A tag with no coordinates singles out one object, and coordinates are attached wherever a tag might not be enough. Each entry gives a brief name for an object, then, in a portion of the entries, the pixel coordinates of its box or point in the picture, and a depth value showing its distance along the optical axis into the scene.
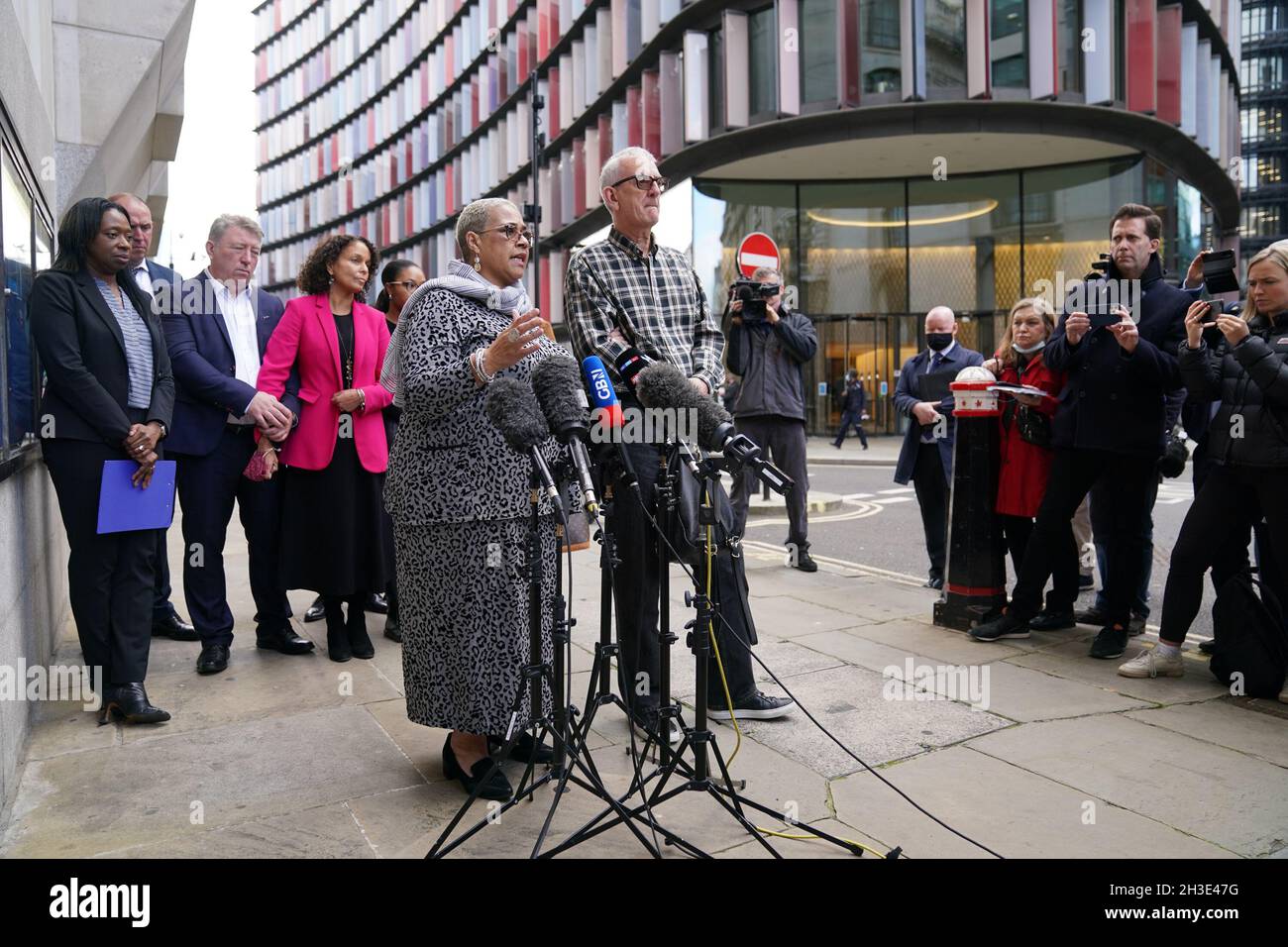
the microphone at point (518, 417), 2.67
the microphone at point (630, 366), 3.10
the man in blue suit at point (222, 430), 4.90
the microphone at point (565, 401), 2.69
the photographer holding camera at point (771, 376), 7.29
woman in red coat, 5.46
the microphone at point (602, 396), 2.90
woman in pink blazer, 5.02
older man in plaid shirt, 3.81
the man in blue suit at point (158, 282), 4.81
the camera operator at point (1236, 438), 4.11
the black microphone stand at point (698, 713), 2.72
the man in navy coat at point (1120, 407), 4.82
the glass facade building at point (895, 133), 21.09
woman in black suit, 3.95
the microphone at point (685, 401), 2.86
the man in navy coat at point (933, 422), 6.73
